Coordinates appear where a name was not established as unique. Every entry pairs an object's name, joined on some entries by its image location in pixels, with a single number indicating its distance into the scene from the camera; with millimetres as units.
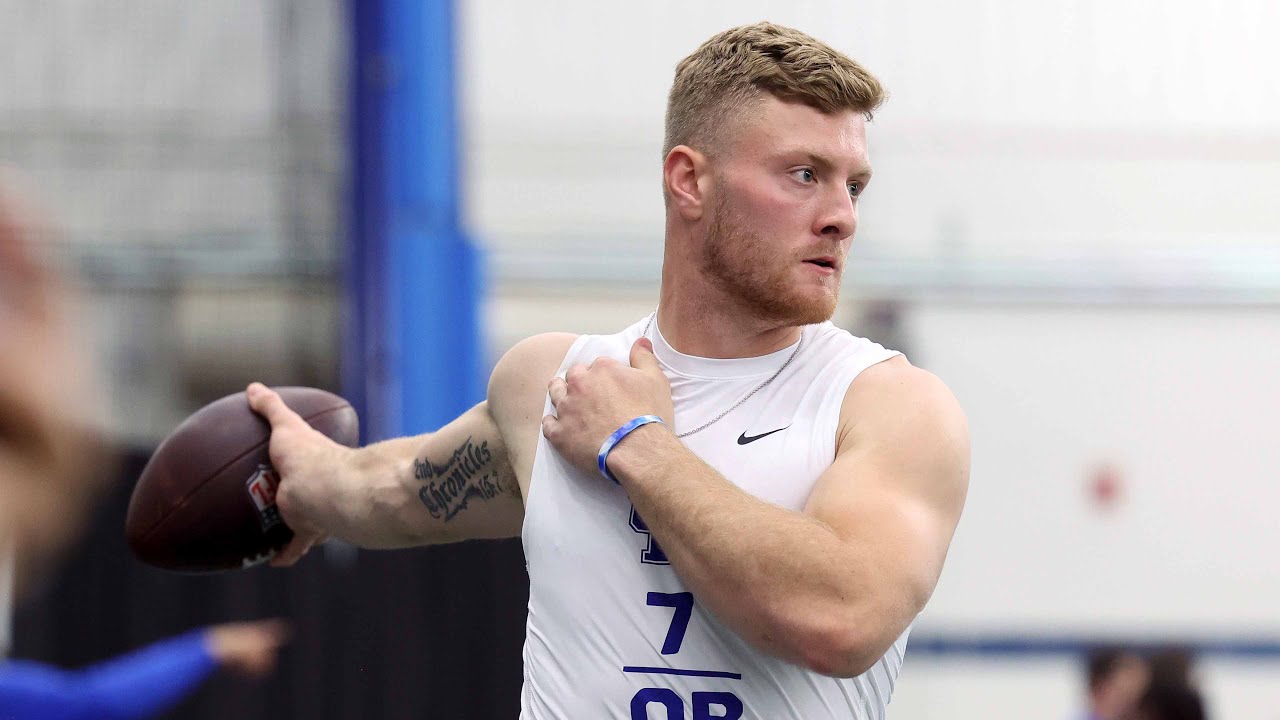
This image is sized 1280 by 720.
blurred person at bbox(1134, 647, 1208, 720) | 12156
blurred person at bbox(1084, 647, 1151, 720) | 13258
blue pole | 11102
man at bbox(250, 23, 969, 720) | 3924
